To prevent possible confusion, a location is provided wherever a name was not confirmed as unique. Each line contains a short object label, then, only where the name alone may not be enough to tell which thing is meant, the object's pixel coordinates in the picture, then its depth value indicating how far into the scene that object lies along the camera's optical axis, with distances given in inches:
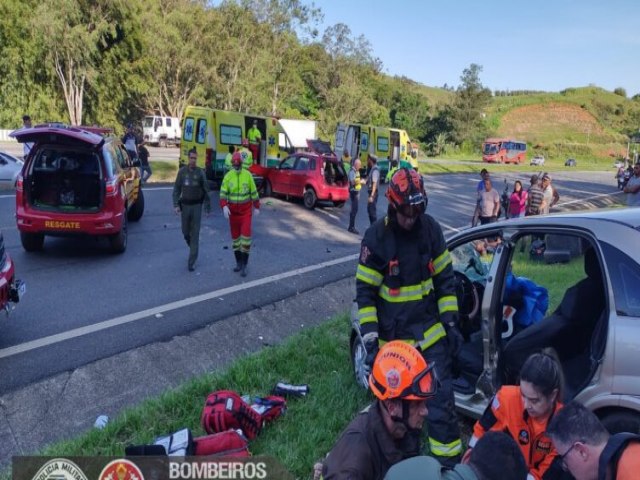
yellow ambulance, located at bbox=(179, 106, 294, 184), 679.7
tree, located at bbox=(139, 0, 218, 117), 1579.7
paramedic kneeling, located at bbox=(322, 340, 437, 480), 88.6
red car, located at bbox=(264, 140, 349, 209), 623.8
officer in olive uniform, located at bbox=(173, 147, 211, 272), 342.0
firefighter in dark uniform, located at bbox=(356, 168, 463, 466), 139.8
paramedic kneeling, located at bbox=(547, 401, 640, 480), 77.4
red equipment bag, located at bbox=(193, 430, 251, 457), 138.0
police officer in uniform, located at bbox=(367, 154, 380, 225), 511.8
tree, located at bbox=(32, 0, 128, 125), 1251.8
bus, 2252.7
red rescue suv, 337.4
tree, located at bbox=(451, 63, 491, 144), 2652.6
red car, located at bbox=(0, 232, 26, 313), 209.3
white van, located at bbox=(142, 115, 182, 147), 1625.2
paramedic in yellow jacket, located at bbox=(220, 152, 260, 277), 337.4
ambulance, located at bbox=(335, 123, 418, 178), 1030.4
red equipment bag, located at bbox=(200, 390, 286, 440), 155.4
